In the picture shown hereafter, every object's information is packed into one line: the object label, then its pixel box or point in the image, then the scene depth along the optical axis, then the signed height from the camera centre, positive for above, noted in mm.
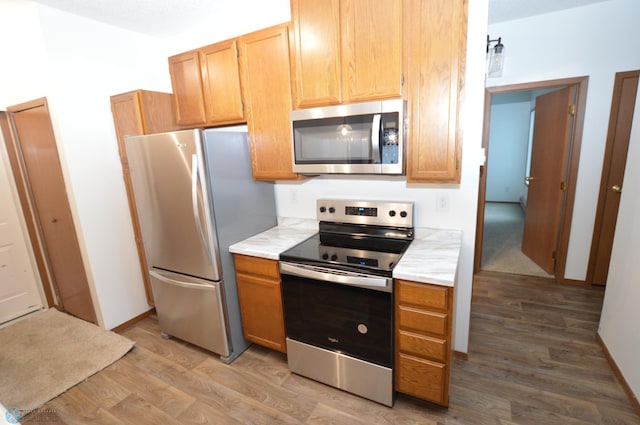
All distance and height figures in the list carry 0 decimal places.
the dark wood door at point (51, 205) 2592 -333
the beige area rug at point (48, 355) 2123 -1510
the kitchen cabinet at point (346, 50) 1700 +604
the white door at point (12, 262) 2996 -927
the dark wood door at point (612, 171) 2758 -301
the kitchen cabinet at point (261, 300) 2088 -1007
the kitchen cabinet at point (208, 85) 2238 +583
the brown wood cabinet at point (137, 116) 2494 +404
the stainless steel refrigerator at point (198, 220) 2037 -426
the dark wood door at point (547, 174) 3174 -356
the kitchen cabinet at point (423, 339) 1565 -1010
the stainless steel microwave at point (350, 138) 1710 +89
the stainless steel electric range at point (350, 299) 1721 -860
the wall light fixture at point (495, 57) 2994 +865
